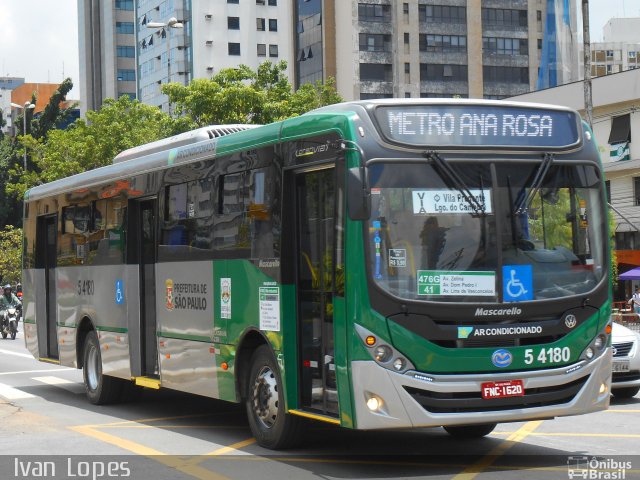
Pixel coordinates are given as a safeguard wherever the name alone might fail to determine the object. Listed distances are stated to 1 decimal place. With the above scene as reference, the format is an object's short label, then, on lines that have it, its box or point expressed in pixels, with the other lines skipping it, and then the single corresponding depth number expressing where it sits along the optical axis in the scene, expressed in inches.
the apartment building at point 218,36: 3831.2
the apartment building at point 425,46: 3427.7
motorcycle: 1389.0
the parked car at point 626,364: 574.6
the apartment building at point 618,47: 5251.0
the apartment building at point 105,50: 4665.4
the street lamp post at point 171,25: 1441.9
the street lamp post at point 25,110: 2675.4
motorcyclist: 1392.7
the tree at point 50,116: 2868.4
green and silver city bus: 356.8
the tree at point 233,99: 1673.2
